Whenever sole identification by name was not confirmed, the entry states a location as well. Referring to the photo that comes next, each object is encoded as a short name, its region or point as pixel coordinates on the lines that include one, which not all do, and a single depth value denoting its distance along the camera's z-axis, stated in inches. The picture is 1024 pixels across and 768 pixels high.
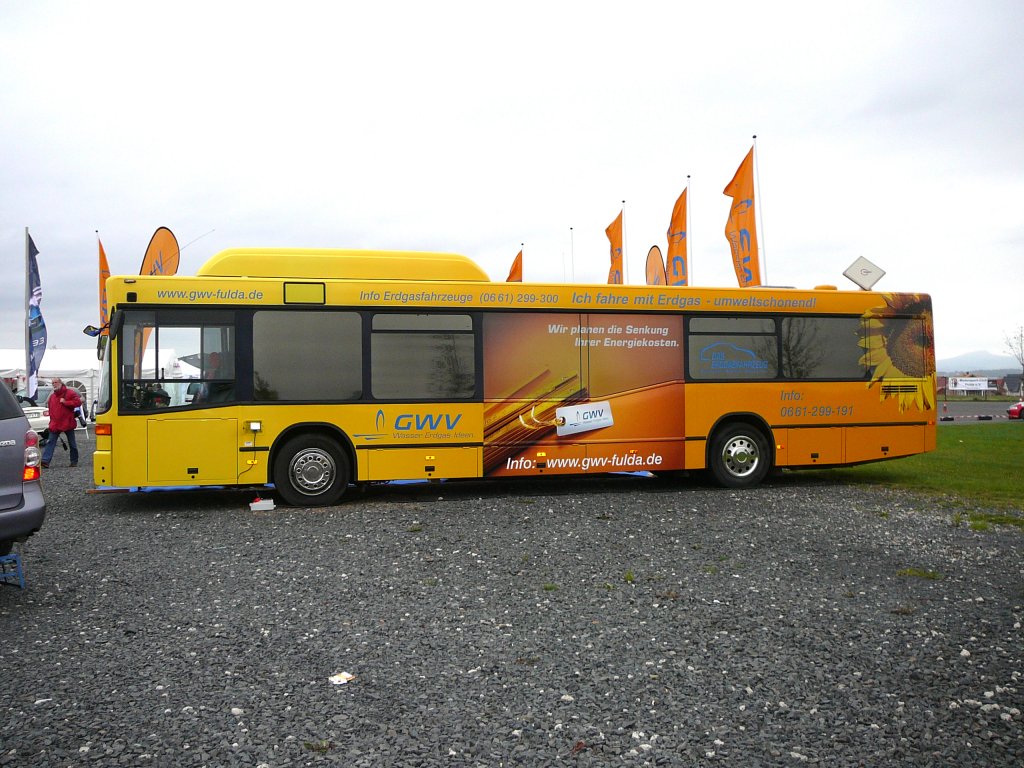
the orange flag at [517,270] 1055.6
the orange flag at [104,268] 981.2
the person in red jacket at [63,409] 629.3
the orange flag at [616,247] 950.5
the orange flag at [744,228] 759.7
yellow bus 414.0
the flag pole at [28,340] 940.0
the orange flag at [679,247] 874.1
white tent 1343.0
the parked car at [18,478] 239.8
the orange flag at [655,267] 920.3
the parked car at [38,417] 758.5
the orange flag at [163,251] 727.7
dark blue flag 949.8
